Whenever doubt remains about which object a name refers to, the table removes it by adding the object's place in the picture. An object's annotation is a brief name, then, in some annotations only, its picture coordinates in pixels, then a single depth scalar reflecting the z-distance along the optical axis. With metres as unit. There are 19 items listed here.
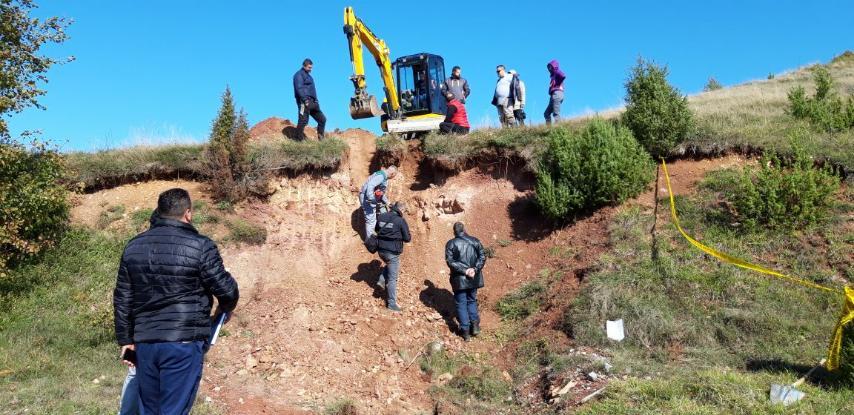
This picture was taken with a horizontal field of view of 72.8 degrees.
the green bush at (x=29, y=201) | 9.62
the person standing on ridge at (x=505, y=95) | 15.27
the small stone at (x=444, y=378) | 8.51
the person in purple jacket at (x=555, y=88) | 14.74
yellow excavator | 15.27
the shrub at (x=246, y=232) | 11.67
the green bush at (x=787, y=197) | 9.50
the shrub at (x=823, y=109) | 12.24
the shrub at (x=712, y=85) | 26.65
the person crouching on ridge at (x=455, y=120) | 14.02
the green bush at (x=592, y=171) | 10.93
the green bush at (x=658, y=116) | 11.65
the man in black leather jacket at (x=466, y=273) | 9.41
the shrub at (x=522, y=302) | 9.92
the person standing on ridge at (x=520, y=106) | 15.26
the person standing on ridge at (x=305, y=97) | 14.09
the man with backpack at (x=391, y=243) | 10.23
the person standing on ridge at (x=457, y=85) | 15.28
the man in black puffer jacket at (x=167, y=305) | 4.13
